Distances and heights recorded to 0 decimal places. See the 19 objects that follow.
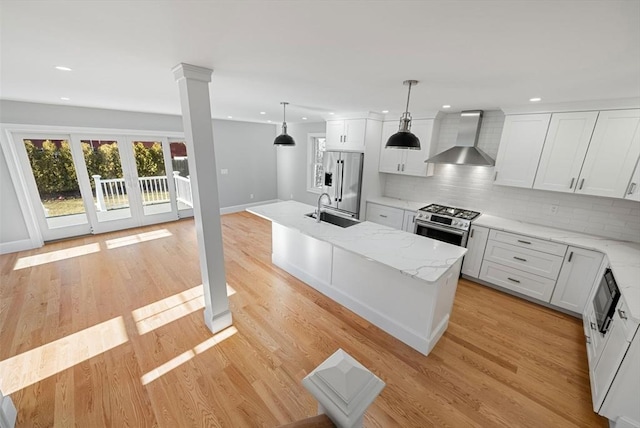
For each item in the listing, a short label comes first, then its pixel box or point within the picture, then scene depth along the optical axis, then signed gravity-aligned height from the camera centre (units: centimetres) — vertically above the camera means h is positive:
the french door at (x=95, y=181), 428 -70
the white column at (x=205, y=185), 196 -31
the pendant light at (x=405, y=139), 226 +14
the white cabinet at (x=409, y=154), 395 +1
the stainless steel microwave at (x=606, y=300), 201 -118
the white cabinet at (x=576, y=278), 268 -127
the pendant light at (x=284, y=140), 364 +15
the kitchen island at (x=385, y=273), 224 -122
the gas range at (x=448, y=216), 342 -83
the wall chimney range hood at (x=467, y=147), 341 +14
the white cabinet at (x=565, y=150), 279 +12
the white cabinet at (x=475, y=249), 335 -123
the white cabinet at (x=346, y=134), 436 +34
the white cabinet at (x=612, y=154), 256 +8
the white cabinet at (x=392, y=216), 403 -104
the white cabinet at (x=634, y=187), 254 -25
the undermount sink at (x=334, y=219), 347 -93
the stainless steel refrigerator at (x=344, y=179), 448 -49
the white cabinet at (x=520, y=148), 307 +13
